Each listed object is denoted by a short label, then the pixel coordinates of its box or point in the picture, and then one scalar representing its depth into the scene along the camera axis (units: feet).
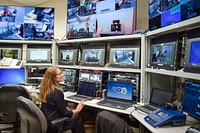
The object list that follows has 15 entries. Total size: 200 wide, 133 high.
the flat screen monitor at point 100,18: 9.57
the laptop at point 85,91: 9.68
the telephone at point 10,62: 12.05
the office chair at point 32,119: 6.68
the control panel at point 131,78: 8.55
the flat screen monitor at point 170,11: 5.31
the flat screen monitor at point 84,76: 10.50
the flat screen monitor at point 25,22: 12.54
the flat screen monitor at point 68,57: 11.27
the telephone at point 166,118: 5.63
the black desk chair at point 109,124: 5.30
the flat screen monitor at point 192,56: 5.30
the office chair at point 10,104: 9.20
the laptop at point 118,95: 8.45
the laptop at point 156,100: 7.04
